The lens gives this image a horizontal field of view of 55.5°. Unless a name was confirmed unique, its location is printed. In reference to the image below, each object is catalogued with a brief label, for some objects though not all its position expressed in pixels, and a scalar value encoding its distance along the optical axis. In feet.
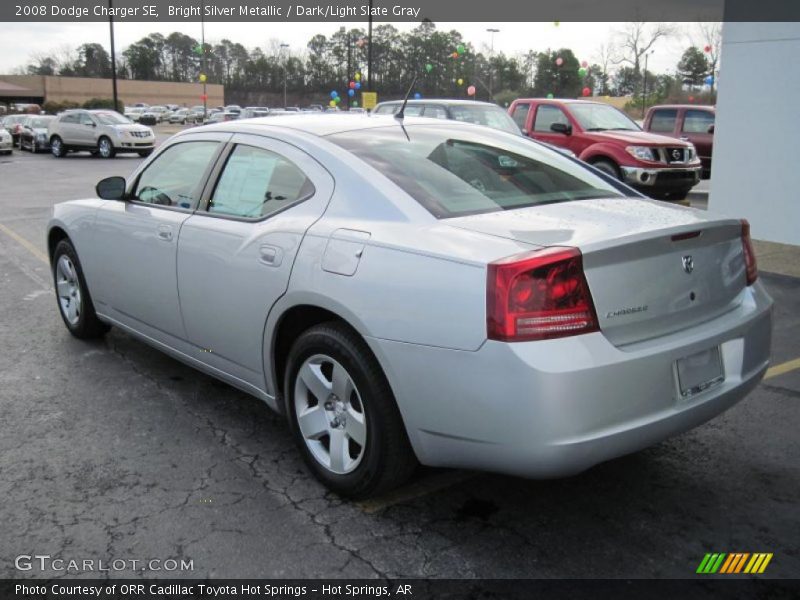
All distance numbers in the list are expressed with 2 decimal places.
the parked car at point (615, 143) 41.29
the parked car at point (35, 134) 101.45
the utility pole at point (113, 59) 119.65
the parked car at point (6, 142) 97.84
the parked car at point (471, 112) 43.88
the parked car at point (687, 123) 53.47
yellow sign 94.58
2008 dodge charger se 8.77
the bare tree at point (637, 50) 260.62
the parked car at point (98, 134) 90.79
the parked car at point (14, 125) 110.63
